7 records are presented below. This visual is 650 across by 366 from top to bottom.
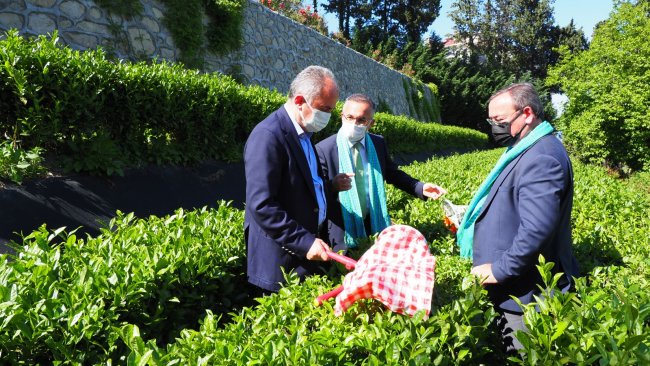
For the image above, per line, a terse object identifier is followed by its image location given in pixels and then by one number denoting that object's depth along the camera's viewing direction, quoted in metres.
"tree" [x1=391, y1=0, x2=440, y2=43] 39.81
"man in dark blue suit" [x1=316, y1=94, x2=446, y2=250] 3.72
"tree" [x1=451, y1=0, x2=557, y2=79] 45.09
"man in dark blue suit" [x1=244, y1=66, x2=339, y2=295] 2.48
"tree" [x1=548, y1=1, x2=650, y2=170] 18.05
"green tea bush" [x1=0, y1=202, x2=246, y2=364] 1.87
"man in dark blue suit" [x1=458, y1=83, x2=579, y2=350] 2.35
